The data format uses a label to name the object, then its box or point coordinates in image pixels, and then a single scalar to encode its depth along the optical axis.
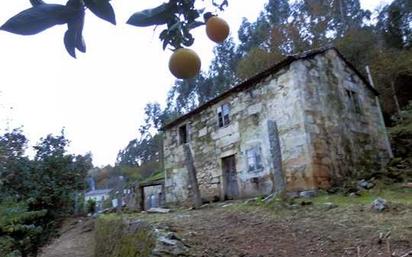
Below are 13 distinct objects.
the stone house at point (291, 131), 9.74
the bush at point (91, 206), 19.69
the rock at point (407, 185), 8.27
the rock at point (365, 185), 8.80
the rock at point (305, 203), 6.45
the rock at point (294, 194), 8.65
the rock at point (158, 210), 8.90
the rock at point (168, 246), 4.20
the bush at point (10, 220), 4.23
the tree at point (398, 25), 20.33
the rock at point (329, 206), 6.09
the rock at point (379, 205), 5.58
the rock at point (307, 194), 8.54
